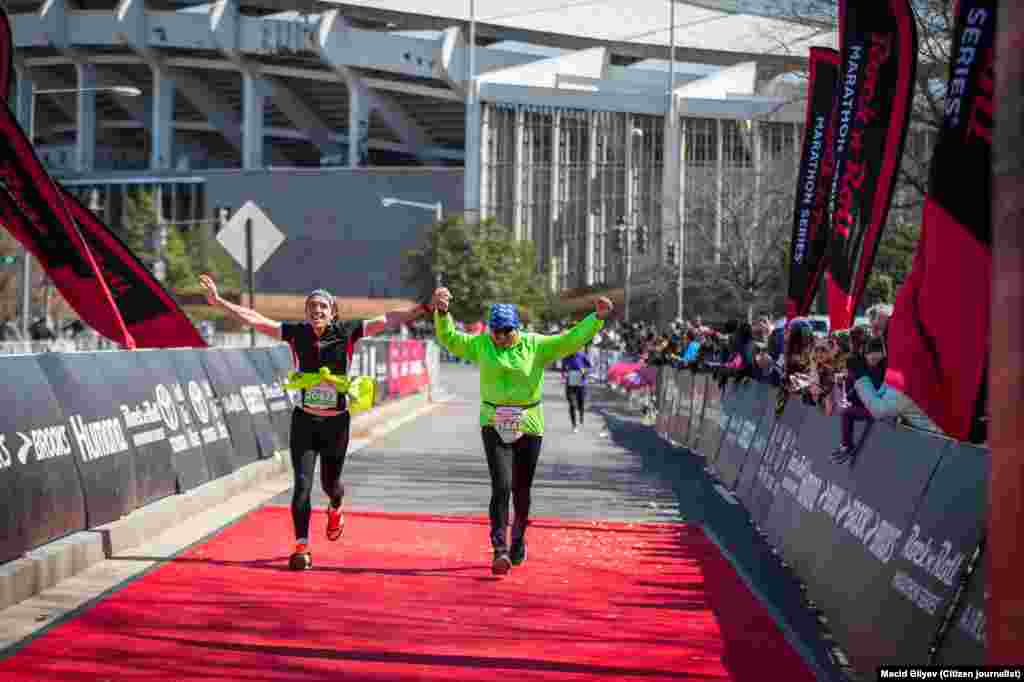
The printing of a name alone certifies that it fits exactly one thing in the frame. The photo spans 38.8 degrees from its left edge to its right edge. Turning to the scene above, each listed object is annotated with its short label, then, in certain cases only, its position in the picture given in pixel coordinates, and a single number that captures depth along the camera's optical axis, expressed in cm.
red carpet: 682
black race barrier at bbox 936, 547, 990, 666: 540
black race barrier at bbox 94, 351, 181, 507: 1111
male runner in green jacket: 975
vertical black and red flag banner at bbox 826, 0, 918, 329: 1207
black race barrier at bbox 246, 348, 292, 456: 1684
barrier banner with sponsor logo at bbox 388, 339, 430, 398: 3250
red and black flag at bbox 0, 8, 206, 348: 1222
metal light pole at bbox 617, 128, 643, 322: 9131
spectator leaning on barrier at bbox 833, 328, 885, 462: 894
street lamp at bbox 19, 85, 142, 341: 3933
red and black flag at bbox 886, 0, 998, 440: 681
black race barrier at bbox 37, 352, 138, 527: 979
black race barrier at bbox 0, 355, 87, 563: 848
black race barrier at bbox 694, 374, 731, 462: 1827
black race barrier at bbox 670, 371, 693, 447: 2262
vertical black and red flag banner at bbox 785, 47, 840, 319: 1510
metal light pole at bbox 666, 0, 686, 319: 8029
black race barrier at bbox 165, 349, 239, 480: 1335
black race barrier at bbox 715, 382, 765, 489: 1524
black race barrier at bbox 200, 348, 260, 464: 1434
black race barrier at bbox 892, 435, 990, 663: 589
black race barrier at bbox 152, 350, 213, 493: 1250
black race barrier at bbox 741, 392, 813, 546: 1130
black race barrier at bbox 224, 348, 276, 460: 1559
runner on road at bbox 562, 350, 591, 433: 2520
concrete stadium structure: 9088
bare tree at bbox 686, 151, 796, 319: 4912
